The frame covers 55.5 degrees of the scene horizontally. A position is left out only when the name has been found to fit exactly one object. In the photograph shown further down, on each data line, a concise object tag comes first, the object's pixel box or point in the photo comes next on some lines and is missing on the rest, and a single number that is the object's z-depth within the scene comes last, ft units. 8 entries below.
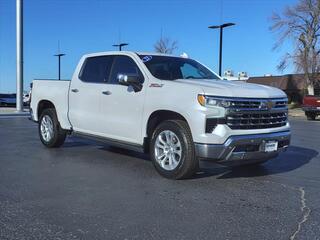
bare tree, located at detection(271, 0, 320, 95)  101.63
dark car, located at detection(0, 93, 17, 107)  91.48
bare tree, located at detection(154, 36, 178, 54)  116.05
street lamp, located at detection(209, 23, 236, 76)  67.31
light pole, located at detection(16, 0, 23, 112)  52.98
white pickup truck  13.51
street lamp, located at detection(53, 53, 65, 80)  101.85
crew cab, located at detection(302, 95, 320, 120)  56.43
